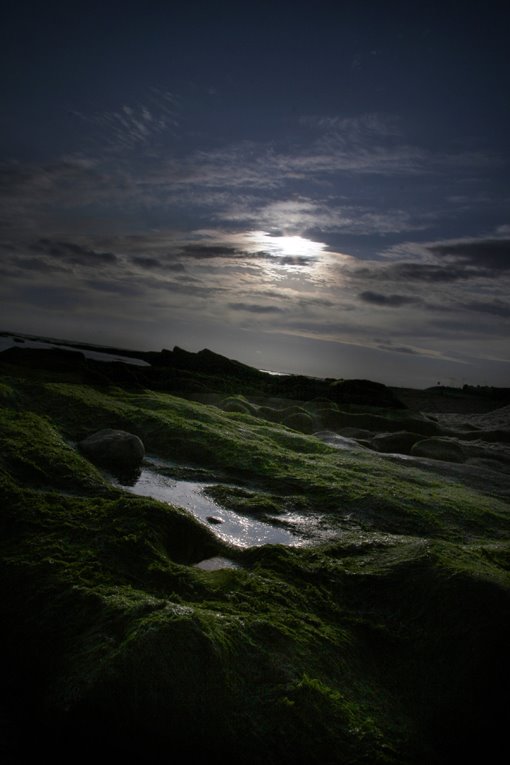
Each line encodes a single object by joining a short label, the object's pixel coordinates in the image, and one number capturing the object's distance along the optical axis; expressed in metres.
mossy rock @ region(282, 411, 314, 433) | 19.72
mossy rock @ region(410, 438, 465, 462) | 14.81
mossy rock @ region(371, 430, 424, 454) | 16.05
